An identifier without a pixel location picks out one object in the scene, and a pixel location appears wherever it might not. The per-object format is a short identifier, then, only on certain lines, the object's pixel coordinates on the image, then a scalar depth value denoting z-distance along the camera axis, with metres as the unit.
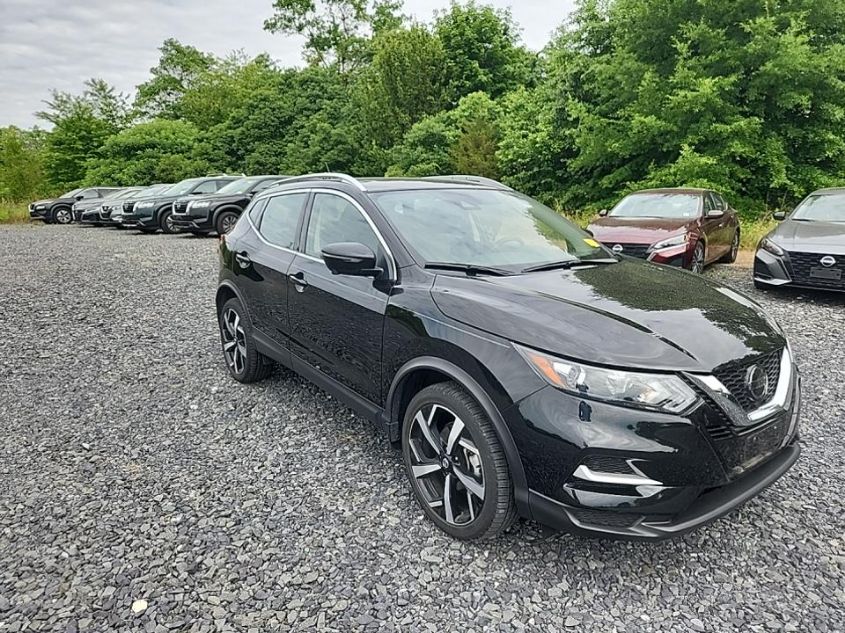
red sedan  7.30
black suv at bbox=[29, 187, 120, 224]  22.28
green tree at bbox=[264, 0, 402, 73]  39.88
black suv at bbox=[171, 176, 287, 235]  13.99
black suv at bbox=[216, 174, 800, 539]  1.95
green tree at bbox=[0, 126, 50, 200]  31.47
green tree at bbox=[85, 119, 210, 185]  30.61
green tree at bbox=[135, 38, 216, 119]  45.03
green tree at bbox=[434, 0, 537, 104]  25.47
